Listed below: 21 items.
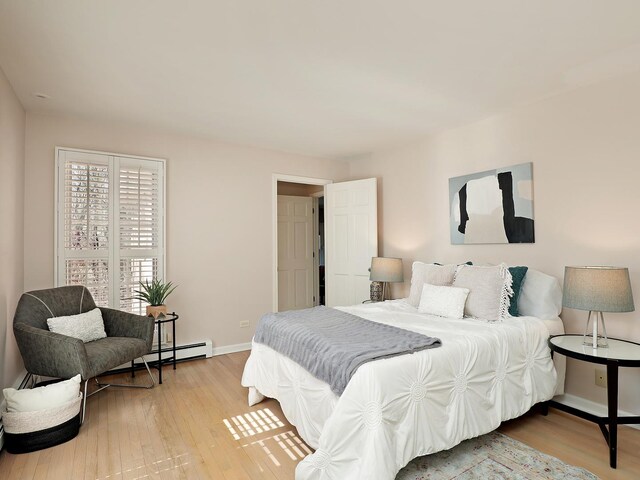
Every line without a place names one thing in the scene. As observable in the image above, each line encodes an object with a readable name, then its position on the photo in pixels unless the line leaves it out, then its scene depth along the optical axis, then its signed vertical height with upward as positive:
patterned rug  2.00 -1.29
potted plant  3.54 -0.51
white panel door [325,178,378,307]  4.69 +0.08
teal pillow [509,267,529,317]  2.87 -0.34
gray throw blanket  2.00 -0.61
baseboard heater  3.73 -1.20
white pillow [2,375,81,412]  2.32 -0.99
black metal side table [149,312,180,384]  3.49 -1.00
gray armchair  2.59 -0.74
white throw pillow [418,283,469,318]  2.93 -0.48
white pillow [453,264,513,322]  2.81 -0.40
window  3.47 +0.22
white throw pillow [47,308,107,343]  2.90 -0.66
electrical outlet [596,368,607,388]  2.67 -1.01
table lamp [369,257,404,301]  4.14 -0.31
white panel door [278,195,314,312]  5.71 -0.13
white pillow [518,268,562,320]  2.82 -0.43
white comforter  1.80 -0.90
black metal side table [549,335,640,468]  2.12 -0.71
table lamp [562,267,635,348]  2.26 -0.32
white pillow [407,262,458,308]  3.27 -0.31
